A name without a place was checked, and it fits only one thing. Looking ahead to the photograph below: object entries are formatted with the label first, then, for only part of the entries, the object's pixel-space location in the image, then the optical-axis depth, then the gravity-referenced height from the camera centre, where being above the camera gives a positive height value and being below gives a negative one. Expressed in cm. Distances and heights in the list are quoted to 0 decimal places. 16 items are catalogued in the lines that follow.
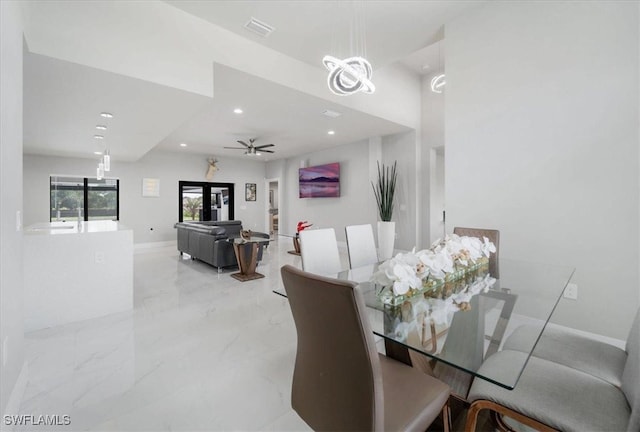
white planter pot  573 -55
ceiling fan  646 +140
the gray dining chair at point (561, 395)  100 -71
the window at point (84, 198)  682 +31
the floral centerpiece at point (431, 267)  152 -34
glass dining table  118 -54
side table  474 -76
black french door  849 +29
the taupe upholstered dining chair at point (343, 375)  84 -55
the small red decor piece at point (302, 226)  676 -37
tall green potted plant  577 +14
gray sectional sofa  506 -59
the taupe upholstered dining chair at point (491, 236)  238 -23
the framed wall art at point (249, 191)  960 +64
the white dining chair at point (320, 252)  234 -35
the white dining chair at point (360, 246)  283 -36
